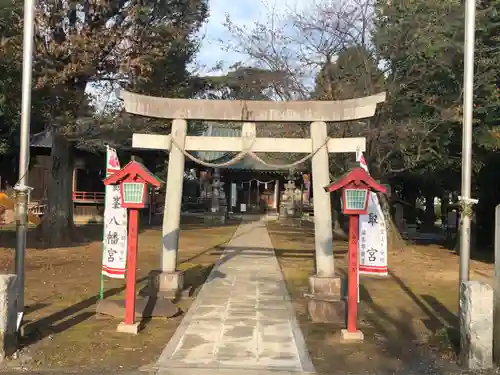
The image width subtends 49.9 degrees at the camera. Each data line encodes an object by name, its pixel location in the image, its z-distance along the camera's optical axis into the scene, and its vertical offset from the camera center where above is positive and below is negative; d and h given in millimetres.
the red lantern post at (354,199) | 7883 -35
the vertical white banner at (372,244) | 9391 -826
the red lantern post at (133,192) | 7879 -3
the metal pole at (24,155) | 7340 +477
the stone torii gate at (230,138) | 10336 +1102
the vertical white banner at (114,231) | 9094 -682
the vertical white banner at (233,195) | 44450 -86
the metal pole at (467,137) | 7262 +851
